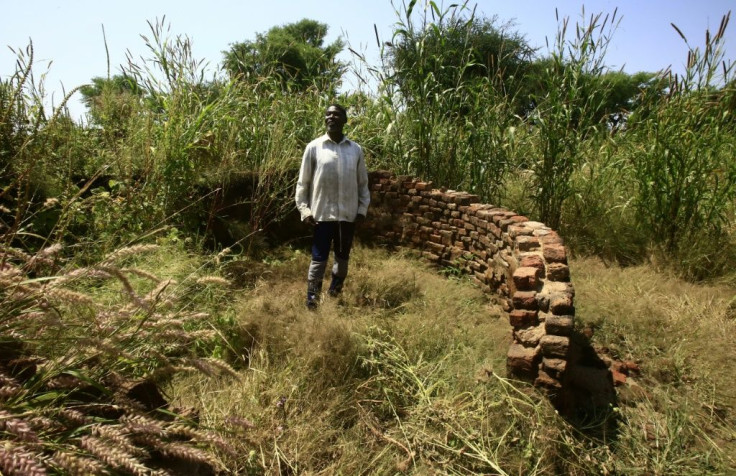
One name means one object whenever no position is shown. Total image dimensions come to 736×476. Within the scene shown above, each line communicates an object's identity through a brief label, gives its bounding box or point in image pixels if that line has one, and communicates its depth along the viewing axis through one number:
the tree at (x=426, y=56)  4.84
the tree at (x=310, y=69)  5.96
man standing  3.88
